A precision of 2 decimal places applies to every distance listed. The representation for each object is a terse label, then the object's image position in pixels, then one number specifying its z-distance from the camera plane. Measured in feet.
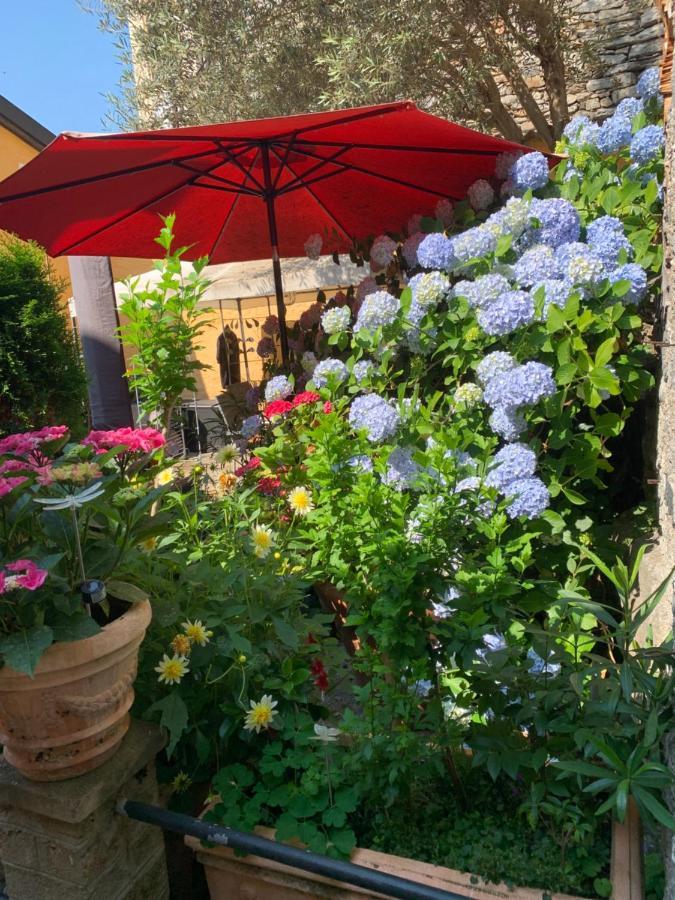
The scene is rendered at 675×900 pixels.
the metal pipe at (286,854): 4.21
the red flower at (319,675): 6.12
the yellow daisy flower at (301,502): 7.23
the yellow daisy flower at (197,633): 5.57
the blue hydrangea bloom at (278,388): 10.39
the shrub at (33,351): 14.32
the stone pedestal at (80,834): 4.91
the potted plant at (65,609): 4.39
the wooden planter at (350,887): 4.69
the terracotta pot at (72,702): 4.44
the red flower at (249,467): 9.29
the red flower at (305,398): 9.25
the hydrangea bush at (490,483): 5.19
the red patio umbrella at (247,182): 8.79
